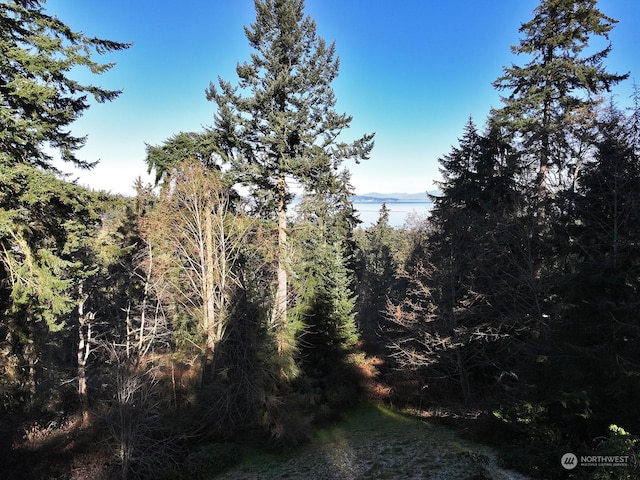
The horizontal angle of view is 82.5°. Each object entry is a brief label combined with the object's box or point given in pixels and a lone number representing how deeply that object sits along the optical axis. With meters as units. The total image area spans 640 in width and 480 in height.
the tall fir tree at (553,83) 15.59
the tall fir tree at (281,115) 16.33
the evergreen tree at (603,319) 8.21
